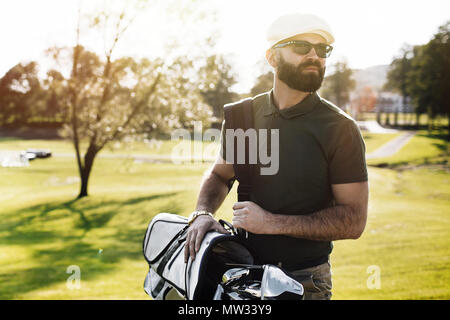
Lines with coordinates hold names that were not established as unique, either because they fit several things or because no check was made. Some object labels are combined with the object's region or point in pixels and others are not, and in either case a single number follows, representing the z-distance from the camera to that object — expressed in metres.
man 1.89
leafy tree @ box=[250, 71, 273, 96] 18.85
